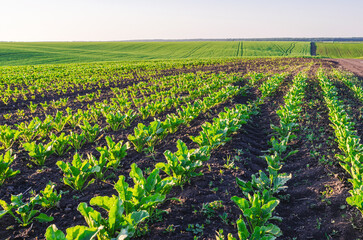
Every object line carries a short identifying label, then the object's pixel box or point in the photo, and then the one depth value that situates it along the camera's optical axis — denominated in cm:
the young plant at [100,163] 412
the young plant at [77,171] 382
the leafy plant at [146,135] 539
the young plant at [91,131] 608
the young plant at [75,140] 565
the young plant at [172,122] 606
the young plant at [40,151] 469
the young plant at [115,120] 694
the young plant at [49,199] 347
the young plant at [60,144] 529
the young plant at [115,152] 454
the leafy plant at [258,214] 266
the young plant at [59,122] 711
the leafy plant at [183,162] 388
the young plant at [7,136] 562
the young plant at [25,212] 317
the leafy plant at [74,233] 221
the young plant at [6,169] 411
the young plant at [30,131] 603
